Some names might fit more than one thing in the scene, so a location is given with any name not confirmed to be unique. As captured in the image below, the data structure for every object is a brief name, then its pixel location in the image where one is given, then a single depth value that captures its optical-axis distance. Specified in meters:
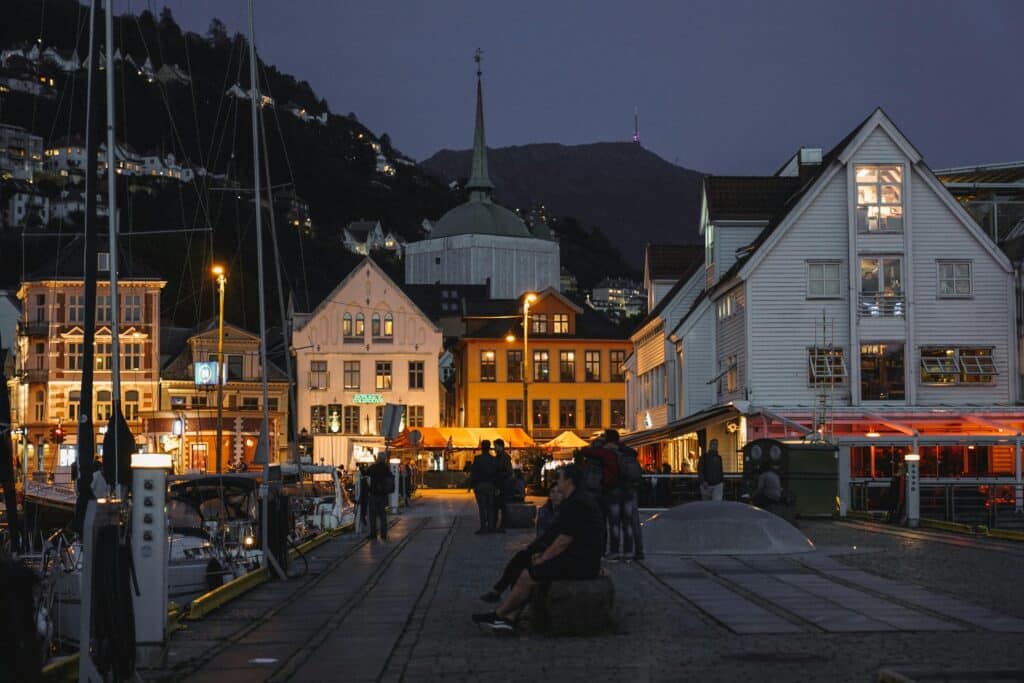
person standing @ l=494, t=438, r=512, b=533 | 33.47
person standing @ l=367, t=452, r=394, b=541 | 31.89
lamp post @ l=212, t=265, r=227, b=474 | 64.72
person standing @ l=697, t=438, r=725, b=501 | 32.56
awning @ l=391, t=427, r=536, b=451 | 82.12
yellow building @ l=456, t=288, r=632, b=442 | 104.56
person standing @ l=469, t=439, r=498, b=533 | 32.53
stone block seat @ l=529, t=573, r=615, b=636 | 14.51
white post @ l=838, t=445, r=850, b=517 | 39.50
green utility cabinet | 37.84
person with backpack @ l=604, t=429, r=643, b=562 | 23.11
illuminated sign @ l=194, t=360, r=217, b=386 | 97.75
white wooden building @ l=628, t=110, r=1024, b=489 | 54.88
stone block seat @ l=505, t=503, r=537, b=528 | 35.69
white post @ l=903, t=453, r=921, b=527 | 34.22
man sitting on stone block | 14.72
